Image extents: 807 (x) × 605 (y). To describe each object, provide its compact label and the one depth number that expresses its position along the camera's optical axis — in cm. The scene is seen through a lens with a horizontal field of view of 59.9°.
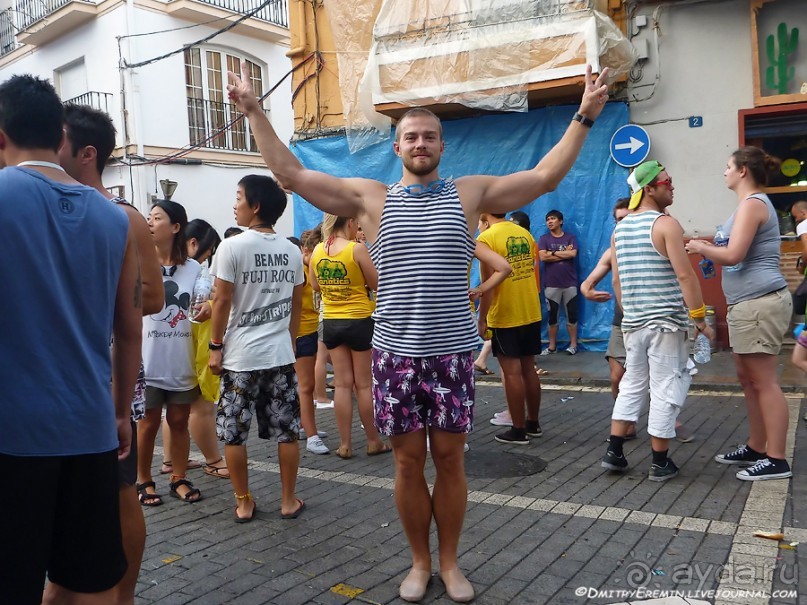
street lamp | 1716
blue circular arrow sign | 995
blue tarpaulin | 1034
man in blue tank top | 194
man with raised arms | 307
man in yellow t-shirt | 579
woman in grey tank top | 446
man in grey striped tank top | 452
